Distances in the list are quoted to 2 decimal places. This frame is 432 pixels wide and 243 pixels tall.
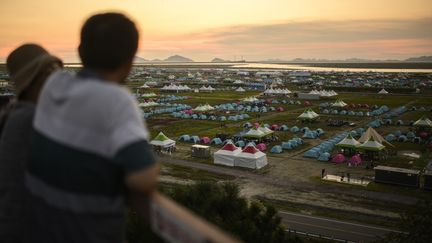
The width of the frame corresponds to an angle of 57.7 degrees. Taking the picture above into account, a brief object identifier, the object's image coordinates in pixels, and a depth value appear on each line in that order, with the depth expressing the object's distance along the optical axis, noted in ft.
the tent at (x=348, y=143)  143.43
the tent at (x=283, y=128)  192.85
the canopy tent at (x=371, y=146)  138.41
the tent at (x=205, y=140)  163.94
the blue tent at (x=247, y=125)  197.65
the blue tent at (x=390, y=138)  171.04
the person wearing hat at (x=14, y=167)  9.10
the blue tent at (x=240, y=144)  156.07
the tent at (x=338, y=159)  136.15
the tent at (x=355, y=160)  133.59
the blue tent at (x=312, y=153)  143.69
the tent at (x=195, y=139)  167.02
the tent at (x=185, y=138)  169.48
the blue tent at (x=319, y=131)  182.29
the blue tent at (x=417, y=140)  167.94
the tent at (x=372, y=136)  152.50
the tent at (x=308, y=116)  208.48
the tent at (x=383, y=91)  348.47
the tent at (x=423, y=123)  188.34
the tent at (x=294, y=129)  189.16
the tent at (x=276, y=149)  150.51
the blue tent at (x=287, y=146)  156.04
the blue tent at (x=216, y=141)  163.08
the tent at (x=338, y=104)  256.73
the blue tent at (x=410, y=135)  171.60
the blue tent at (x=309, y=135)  176.72
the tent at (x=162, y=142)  148.56
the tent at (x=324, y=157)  139.33
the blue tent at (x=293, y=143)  158.43
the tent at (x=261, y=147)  150.98
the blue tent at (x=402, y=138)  170.50
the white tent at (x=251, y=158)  129.18
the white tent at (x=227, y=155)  132.77
